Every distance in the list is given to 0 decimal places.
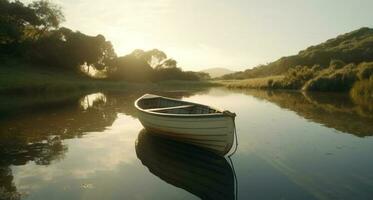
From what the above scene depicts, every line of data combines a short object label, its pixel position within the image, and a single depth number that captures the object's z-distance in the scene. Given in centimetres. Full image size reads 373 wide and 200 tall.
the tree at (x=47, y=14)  7556
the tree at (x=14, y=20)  5984
